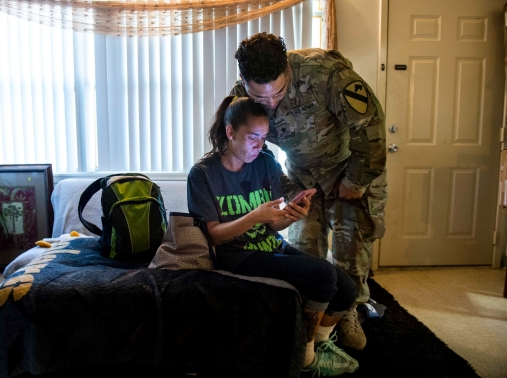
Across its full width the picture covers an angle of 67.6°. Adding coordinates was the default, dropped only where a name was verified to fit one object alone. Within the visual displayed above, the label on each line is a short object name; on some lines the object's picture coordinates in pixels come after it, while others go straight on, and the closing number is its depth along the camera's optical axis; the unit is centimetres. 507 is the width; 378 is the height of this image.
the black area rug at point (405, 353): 147
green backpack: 165
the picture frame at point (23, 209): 262
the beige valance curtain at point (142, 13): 261
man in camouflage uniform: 132
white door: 274
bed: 121
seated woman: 127
